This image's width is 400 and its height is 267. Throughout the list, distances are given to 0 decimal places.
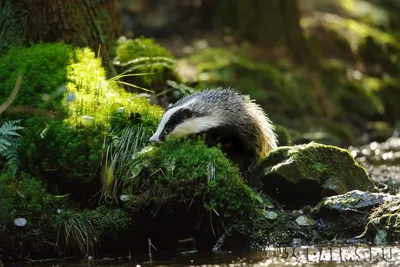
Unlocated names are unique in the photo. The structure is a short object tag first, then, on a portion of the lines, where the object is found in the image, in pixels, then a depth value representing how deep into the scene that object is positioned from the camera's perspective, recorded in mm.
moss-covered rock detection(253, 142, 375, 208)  15977
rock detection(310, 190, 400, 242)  15172
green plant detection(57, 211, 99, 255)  14766
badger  16141
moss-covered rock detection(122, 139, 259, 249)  14945
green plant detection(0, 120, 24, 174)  15516
